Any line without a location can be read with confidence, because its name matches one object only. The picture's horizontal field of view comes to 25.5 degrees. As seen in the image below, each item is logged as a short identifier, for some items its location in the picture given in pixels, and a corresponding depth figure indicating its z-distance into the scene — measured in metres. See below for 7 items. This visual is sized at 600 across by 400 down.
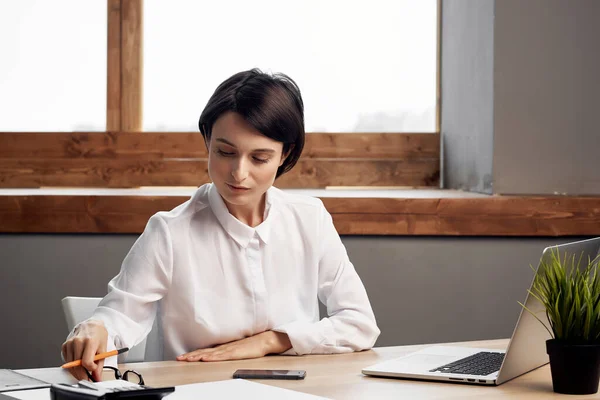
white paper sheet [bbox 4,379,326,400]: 2.43
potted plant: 2.56
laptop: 2.65
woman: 3.08
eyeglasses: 2.60
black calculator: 2.28
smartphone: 2.70
